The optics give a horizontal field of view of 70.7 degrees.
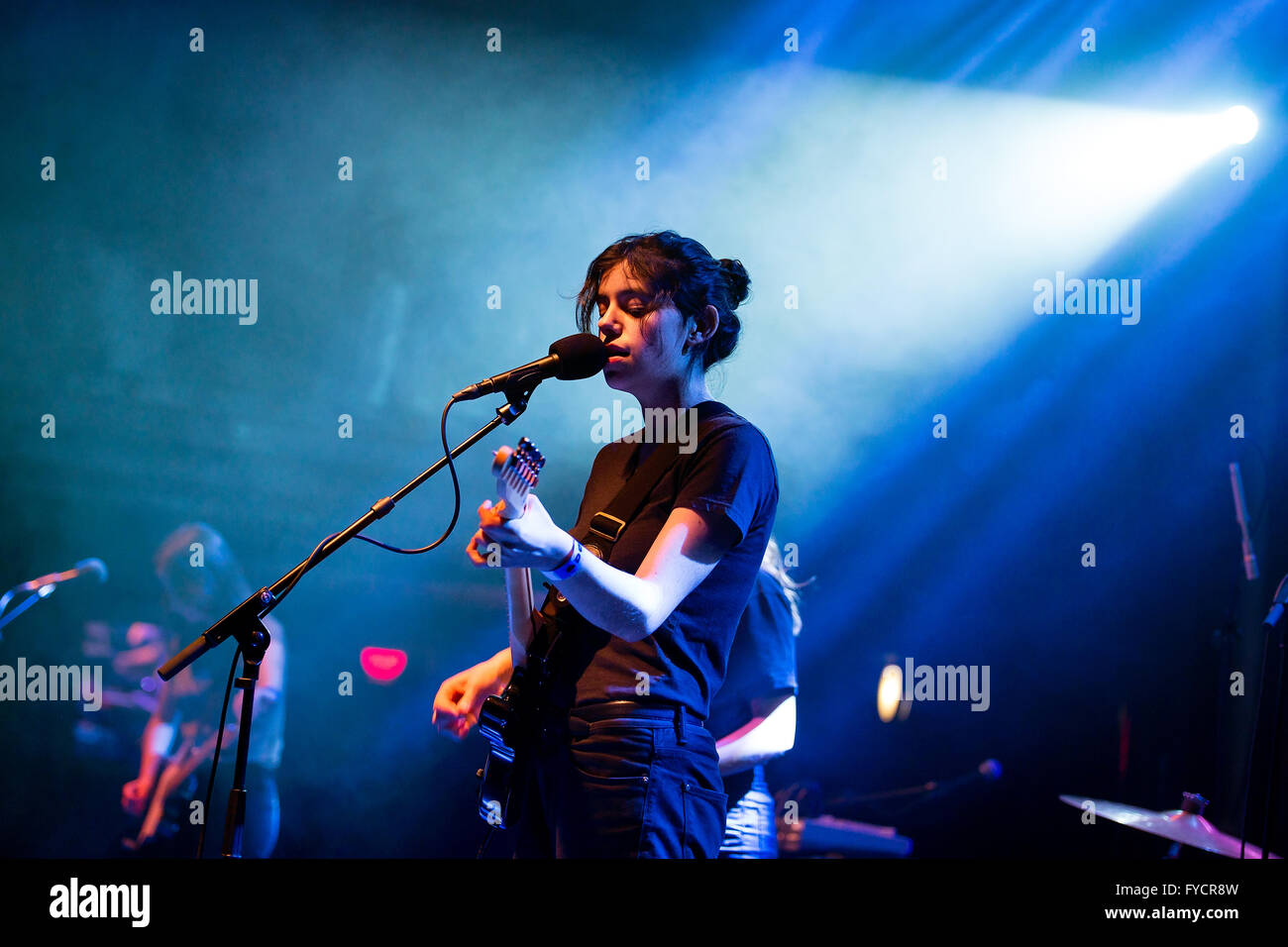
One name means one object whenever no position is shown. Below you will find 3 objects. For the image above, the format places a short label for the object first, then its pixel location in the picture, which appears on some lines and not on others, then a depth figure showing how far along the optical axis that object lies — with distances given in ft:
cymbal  8.35
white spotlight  12.59
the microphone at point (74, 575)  11.73
